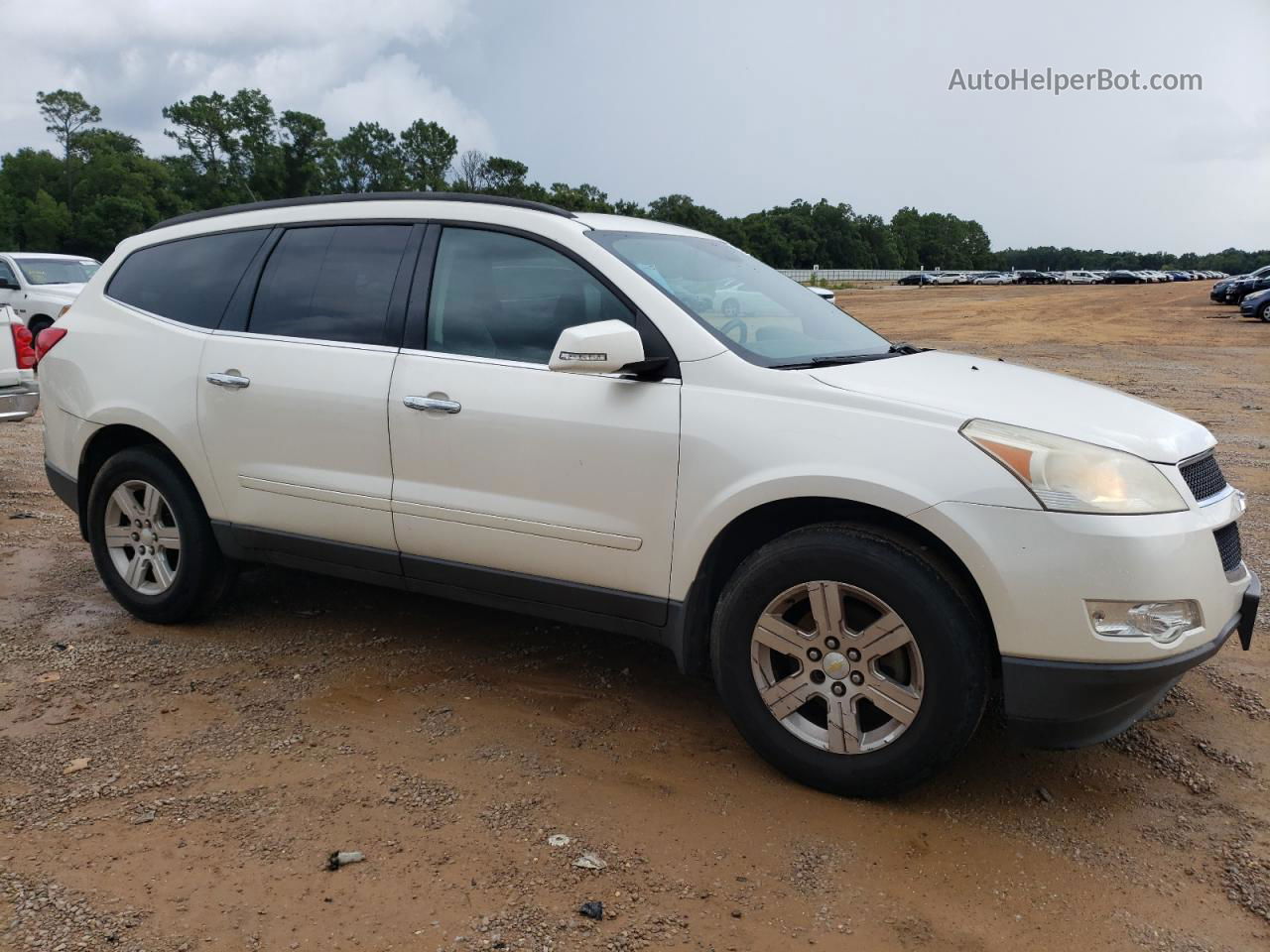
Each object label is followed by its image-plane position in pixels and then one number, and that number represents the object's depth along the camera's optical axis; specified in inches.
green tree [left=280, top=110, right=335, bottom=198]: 4367.6
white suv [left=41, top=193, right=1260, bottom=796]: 118.0
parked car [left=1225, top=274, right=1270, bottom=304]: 1355.8
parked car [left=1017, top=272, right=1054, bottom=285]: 3479.3
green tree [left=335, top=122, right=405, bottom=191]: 4852.4
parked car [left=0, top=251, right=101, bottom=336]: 616.7
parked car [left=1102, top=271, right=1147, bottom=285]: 3587.6
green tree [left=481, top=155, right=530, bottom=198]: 4662.9
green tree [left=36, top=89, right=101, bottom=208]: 4087.1
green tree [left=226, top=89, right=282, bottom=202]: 4266.7
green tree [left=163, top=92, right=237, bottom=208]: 4217.5
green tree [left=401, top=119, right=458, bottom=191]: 4891.7
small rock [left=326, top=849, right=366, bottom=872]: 115.7
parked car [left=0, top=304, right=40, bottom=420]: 310.2
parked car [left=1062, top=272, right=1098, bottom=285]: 3688.5
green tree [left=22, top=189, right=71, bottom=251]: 3361.2
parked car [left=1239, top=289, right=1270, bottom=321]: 1091.9
